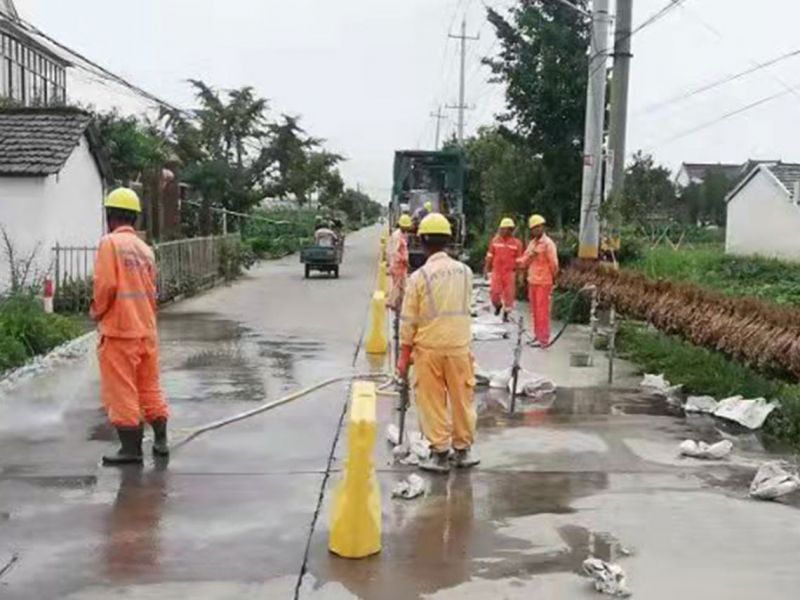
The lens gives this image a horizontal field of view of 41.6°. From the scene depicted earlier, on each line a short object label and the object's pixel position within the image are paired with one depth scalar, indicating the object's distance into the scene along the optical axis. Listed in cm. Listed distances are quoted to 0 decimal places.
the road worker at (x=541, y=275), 1433
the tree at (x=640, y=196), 1811
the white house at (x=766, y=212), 5094
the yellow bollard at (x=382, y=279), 2108
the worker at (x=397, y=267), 1534
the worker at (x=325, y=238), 3083
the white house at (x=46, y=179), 1739
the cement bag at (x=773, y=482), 678
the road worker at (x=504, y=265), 1764
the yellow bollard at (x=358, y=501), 551
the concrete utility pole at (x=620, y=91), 1784
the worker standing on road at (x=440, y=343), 725
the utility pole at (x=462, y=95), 5682
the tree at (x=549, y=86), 2378
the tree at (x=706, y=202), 7469
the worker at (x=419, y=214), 2707
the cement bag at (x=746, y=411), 904
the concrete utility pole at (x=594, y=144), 1808
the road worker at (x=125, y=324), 724
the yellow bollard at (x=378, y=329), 1373
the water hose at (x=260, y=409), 843
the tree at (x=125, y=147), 2597
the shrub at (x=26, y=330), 1149
